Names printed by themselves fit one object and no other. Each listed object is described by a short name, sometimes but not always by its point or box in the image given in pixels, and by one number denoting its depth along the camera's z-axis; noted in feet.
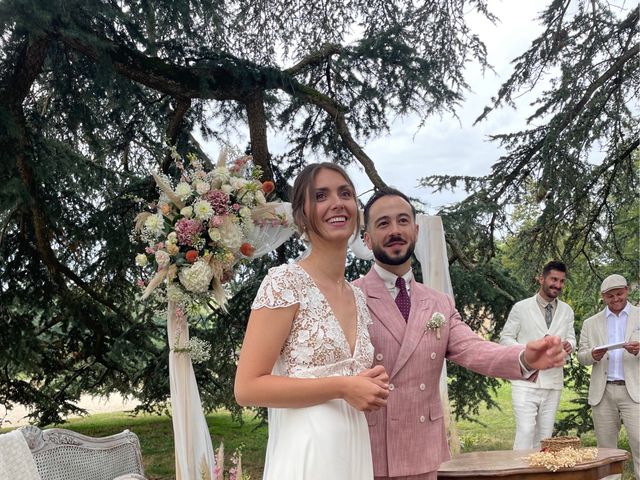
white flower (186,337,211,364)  15.36
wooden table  13.64
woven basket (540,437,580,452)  14.20
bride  5.37
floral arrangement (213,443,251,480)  12.34
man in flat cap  18.24
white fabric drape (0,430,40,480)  10.21
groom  7.03
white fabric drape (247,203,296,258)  17.94
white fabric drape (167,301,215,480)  15.66
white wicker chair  11.30
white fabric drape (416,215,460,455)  19.52
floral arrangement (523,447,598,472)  13.69
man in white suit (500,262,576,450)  17.84
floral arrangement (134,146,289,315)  14.14
